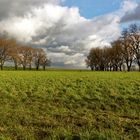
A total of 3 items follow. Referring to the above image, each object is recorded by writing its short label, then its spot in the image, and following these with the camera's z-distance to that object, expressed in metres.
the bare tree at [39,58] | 71.52
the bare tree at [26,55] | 64.29
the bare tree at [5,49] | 56.33
